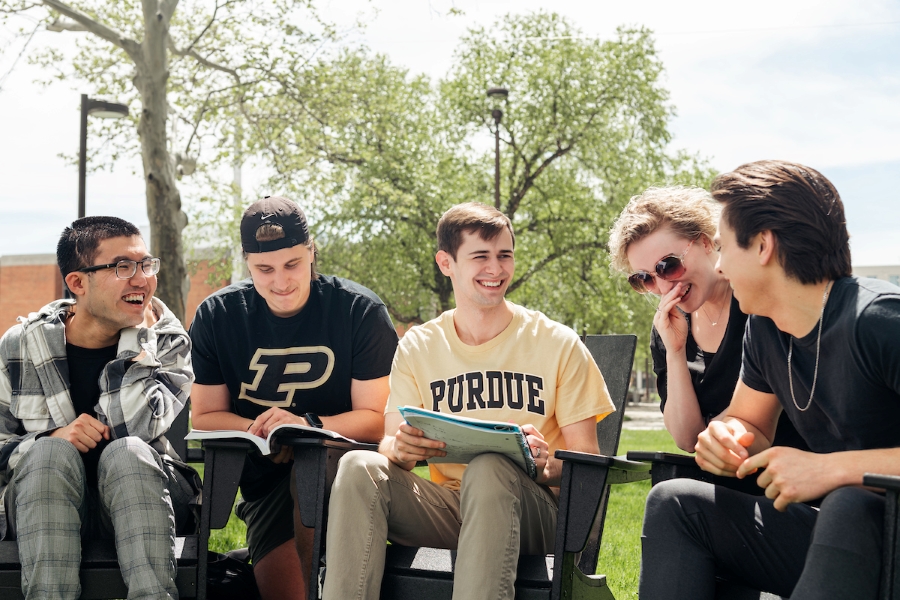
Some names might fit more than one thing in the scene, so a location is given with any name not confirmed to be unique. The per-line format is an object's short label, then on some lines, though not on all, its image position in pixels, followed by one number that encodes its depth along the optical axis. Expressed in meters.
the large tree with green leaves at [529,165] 21.48
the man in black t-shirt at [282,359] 3.53
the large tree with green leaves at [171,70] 12.40
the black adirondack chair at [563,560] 2.57
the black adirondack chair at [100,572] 2.78
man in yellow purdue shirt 2.56
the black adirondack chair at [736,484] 1.89
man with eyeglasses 2.74
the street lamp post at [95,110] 11.38
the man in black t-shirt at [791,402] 2.09
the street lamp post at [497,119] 18.73
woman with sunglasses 2.96
